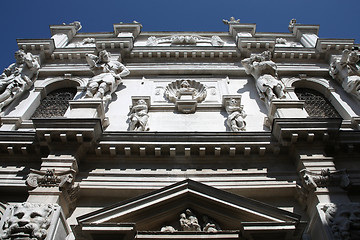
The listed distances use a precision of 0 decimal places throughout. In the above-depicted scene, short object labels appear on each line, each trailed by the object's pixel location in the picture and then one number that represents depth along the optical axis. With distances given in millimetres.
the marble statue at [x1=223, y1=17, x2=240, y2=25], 20609
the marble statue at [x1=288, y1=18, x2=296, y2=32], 20734
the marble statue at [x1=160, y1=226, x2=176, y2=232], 7666
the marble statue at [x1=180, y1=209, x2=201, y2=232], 7645
